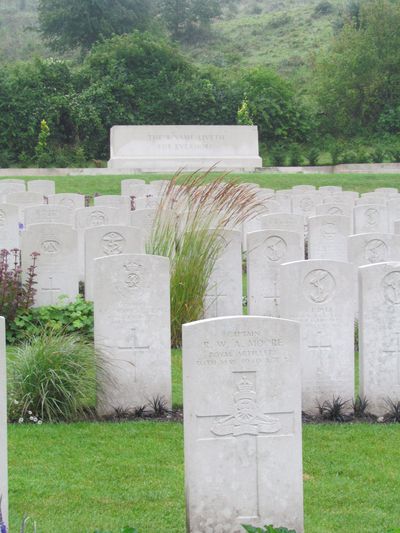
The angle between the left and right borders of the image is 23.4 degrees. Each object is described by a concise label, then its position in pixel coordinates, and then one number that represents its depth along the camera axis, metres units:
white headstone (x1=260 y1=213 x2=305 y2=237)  12.34
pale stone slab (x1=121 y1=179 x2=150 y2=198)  18.67
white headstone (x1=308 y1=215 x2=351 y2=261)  11.96
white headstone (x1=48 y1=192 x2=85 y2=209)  15.59
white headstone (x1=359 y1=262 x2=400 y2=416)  7.02
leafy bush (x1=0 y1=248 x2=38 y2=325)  9.29
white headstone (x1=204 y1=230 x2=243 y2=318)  9.61
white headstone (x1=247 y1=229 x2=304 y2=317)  9.98
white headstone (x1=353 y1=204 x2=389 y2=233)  14.58
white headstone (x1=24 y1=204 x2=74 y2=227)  12.75
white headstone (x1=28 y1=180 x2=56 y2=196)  19.22
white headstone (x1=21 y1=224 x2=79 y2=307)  9.84
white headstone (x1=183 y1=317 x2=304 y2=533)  4.73
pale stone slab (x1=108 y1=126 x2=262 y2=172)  27.11
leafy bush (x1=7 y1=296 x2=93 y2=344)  8.92
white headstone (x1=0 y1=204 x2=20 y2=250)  11.77
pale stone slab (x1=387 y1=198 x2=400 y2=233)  15.26
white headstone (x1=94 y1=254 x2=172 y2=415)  6.96
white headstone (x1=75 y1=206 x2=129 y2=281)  12.45
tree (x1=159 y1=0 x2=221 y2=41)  54.44
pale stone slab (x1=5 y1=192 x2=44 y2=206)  15.89
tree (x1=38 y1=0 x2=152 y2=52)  40.84
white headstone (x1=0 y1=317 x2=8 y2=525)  4.45
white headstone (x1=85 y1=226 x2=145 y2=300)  9.81
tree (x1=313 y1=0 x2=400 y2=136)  35.50
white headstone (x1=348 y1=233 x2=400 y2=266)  10.23
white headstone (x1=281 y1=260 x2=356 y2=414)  7.12
